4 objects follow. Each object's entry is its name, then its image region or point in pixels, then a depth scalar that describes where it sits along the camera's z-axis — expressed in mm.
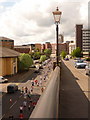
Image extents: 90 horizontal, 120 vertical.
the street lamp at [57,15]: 6264
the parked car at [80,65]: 26875
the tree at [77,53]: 69764
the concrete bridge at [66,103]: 1851
